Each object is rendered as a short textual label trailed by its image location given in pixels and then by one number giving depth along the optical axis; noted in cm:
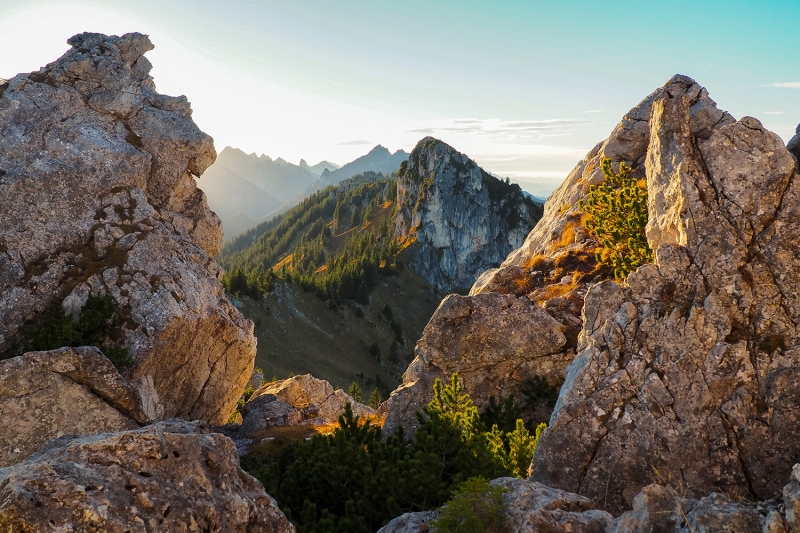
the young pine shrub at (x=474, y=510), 1207
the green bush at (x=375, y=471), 1769
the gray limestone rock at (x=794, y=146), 2241
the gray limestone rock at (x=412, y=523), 1362
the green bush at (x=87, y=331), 2964
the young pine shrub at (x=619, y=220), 2955
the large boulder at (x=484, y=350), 3170
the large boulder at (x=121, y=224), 3266
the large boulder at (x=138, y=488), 918
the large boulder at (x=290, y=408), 4388
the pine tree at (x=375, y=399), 10600
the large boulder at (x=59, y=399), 2325
